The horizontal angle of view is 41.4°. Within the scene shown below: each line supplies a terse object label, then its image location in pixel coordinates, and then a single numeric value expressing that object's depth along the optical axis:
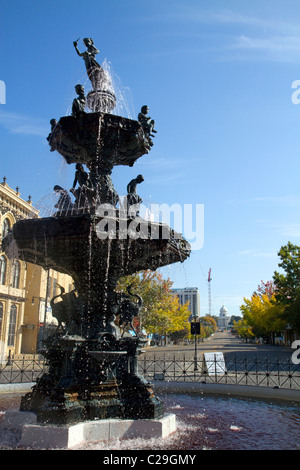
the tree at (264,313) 59.12
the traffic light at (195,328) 25.57
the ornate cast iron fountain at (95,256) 7.00
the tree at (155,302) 34.56
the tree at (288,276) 43.06
